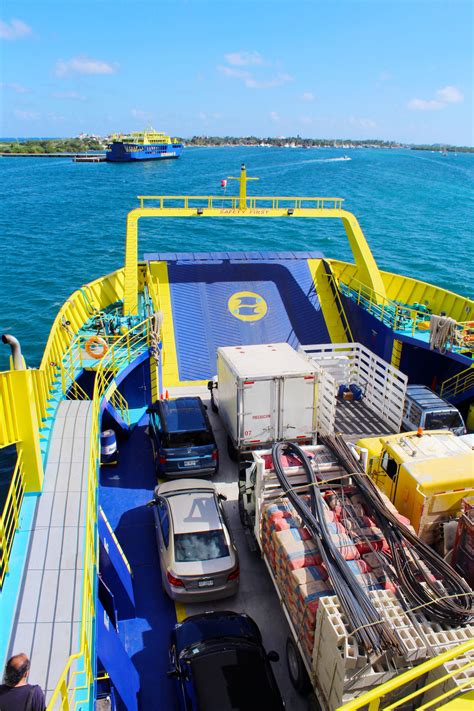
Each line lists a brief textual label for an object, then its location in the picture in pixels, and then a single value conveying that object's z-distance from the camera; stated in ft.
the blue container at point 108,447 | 41.65
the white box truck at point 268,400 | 37.93
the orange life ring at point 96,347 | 44.93
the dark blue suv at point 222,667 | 21.01
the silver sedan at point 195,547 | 28.17
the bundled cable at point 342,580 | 18.75
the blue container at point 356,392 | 49.98
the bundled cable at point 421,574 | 20.85
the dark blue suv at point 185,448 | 38.52
